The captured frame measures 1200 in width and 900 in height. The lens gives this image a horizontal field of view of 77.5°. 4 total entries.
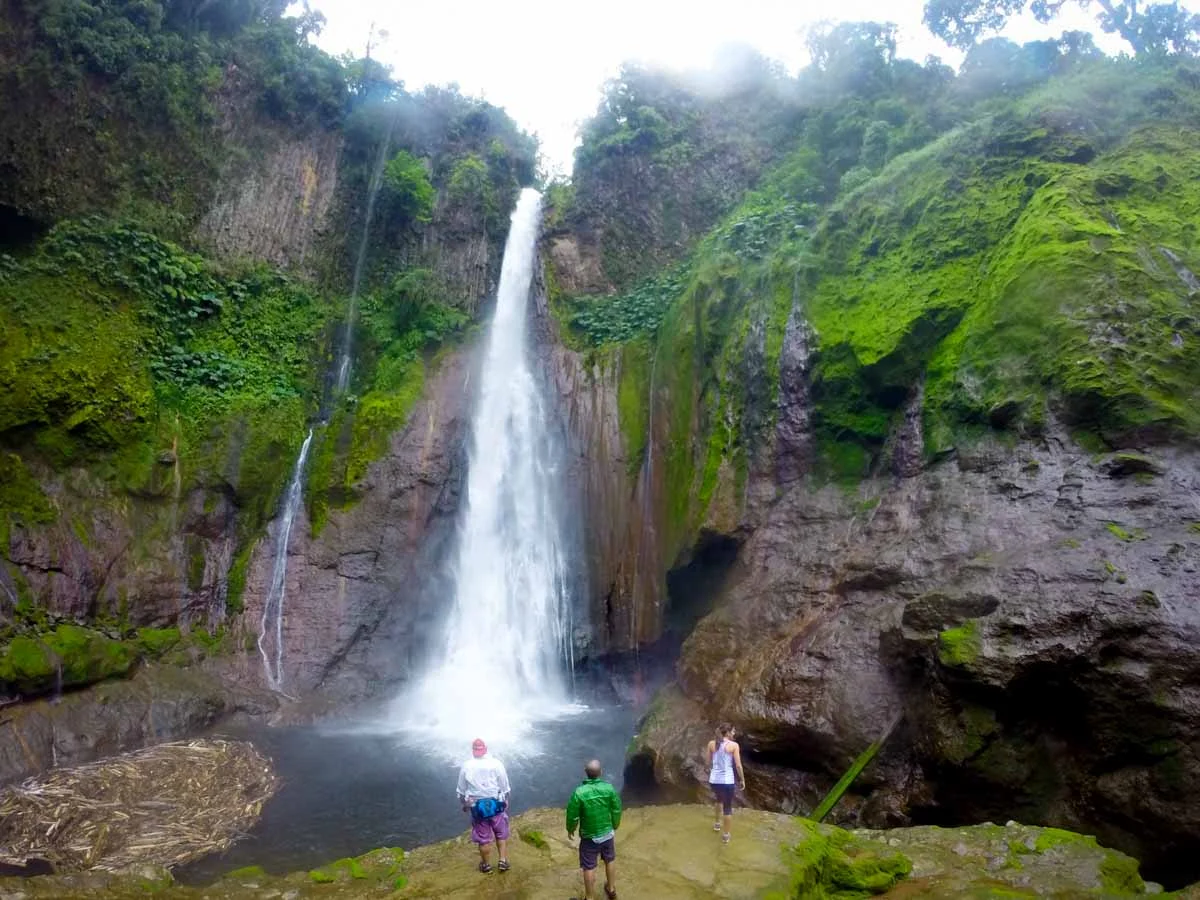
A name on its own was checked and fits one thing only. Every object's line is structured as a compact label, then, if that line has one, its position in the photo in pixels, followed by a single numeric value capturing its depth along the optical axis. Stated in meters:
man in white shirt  6.07
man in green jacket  5.36
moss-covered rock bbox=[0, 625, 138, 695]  11.23
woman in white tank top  6.88
